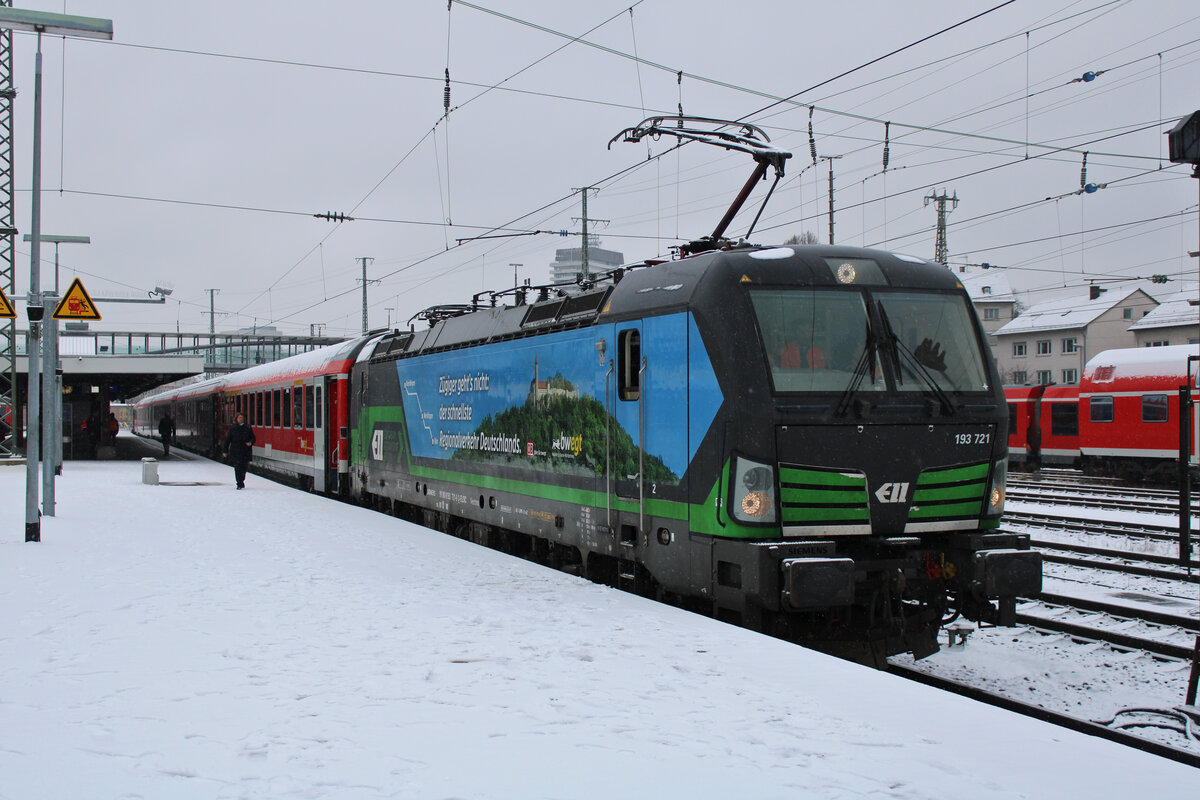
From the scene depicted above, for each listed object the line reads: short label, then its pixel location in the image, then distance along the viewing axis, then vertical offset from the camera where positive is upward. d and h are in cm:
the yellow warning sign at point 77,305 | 1259 +146
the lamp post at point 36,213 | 1171 +267
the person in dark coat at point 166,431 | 3175 -38
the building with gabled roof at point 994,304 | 7369 +850
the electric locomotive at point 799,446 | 691 -21
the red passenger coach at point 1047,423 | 2956 -21
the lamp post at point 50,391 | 1416 +43
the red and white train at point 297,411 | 1845 +17
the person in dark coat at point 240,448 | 2044 -60
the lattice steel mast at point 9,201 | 1956 +454
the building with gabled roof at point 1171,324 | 5197 +482
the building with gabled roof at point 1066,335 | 6028 +503
